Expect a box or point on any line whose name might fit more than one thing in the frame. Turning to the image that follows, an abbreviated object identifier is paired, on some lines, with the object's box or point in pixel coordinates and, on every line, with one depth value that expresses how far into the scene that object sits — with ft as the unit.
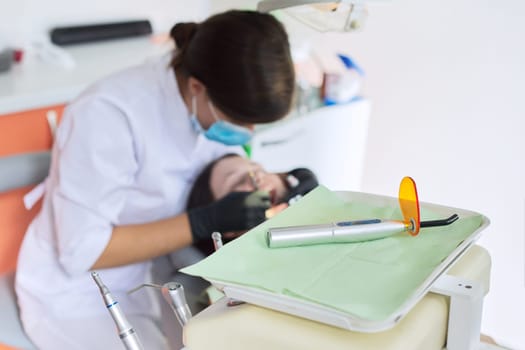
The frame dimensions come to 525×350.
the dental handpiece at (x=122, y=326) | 2.01
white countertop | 5.45
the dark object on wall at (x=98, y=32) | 6.92
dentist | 4.01
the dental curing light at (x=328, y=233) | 2.11
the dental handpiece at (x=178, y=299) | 2.18
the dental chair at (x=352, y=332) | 1.73
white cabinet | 6.40
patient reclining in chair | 4.51
